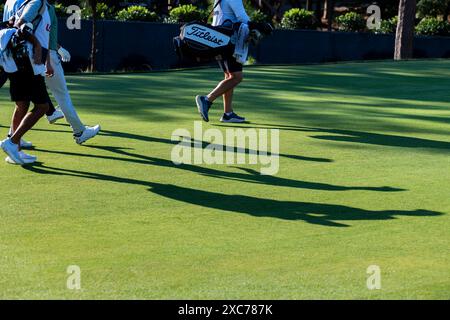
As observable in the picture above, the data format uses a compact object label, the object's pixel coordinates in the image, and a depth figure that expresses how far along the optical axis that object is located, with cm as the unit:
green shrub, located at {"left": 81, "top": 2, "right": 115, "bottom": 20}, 3049
